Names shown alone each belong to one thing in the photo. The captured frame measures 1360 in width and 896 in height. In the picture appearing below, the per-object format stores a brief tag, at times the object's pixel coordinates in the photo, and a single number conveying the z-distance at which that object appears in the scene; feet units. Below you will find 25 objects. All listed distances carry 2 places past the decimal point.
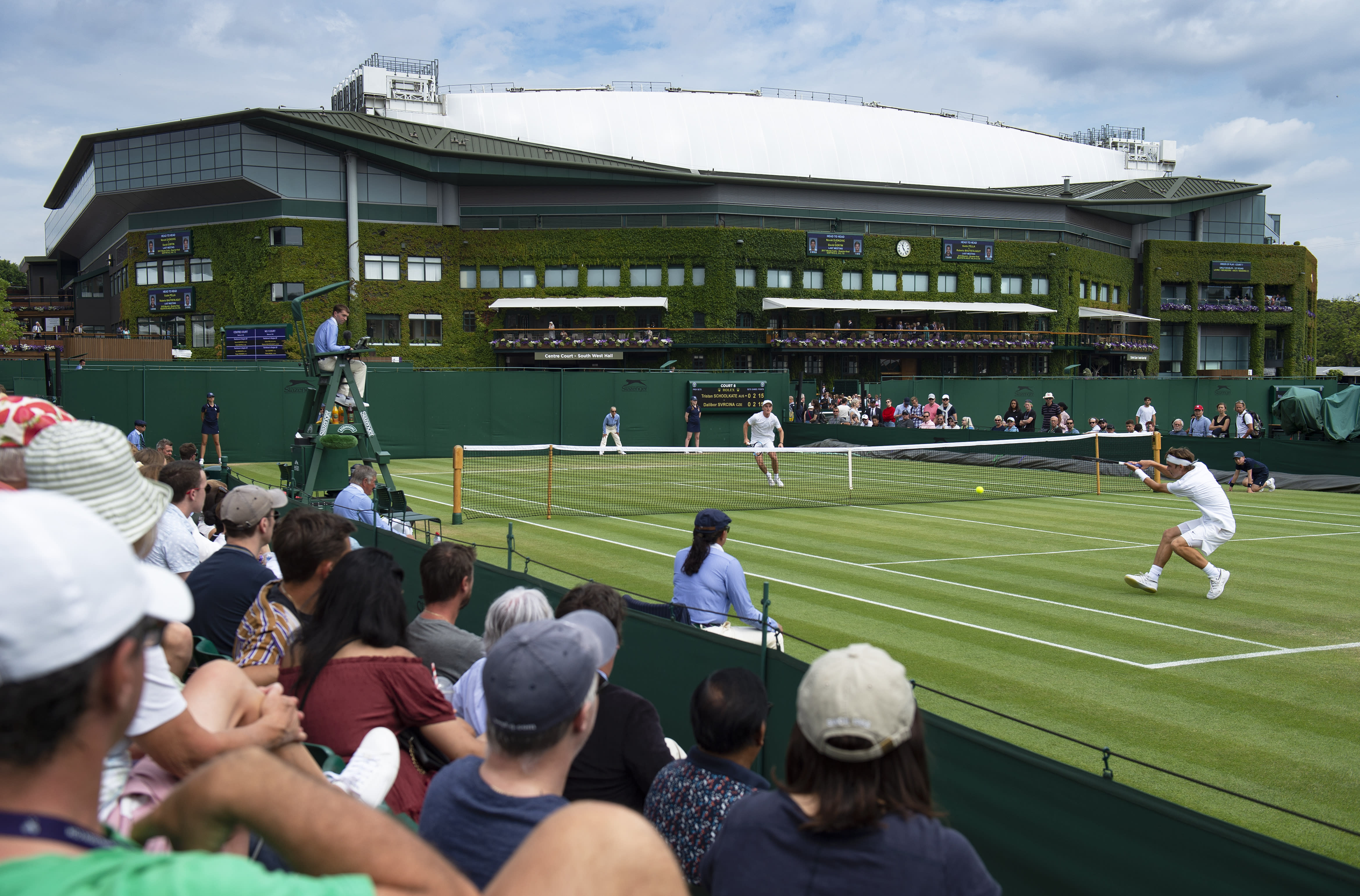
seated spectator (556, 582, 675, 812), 13.74
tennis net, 74.49
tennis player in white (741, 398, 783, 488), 85.46
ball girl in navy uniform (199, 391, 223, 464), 104.17
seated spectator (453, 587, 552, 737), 16.14
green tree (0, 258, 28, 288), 405.39
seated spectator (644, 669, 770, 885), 12.27
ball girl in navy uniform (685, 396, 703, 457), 120.98
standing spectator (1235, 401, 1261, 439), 93.71
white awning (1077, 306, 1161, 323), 224.53
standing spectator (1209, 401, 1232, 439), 100.07
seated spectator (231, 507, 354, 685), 16.87
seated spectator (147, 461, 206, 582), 25.20
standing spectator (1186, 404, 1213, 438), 104.78
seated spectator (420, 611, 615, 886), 8.84
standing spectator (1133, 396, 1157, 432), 111.04
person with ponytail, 28.55
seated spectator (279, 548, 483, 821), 13.84
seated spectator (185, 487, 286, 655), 19.62
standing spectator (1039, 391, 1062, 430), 125.18
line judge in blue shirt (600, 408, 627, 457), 113.91
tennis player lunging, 41.60
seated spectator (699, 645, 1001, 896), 8.90
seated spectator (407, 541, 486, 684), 18.83
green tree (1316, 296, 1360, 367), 362.94
